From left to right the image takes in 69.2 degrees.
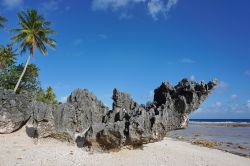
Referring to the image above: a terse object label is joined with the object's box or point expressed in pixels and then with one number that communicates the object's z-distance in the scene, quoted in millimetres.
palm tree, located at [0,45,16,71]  25771
